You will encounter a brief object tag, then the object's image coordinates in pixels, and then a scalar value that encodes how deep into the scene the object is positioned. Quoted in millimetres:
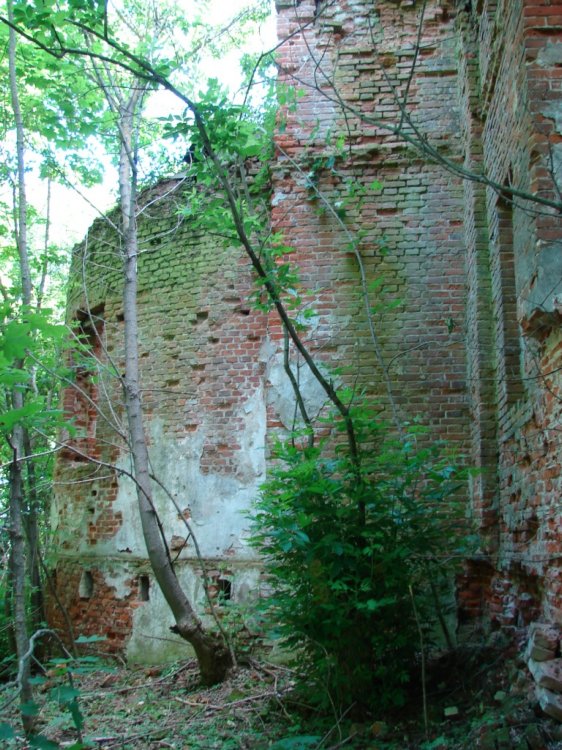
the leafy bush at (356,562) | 4500
